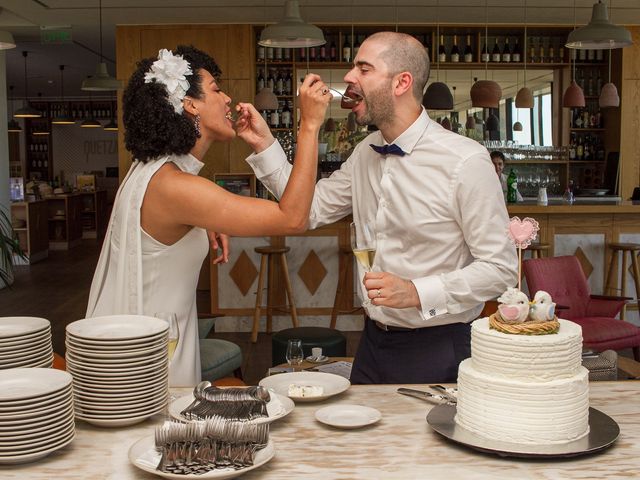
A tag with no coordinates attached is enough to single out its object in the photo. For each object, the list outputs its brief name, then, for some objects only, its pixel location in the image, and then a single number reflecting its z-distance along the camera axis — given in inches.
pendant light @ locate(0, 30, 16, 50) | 263.4
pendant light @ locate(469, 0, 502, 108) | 270.7
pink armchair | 204.1
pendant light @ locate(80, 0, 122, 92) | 353.7
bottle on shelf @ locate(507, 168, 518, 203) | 299.9
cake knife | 75.3
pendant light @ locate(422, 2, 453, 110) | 269.0
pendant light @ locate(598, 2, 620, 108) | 326.0
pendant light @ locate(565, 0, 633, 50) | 231.1
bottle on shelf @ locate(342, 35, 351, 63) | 389.4
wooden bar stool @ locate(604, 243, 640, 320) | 271.3
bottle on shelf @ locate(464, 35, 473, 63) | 397.4
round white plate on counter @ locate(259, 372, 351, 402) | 75.3
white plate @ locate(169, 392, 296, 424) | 66.4
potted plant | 195.2
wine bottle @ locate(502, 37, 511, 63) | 400.8
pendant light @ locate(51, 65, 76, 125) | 665.9
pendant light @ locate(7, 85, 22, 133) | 701.3
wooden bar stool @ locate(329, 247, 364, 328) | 278.8
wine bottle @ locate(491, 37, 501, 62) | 402.6
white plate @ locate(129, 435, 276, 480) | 55.6
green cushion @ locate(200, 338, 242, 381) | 159.8
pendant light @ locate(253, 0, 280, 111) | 327.9
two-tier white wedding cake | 61.4
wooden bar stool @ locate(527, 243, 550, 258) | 269.3
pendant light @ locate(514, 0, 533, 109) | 333.1
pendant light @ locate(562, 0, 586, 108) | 323.3
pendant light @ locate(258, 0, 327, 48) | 231.5
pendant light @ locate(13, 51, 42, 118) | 621.6
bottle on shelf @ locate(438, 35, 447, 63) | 396.2
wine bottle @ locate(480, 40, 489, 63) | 388.5
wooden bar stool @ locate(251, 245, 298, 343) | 274.2
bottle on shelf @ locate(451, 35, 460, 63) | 397.4
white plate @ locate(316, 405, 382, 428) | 67.7
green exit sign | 387.5
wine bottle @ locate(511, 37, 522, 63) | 402.6
